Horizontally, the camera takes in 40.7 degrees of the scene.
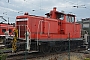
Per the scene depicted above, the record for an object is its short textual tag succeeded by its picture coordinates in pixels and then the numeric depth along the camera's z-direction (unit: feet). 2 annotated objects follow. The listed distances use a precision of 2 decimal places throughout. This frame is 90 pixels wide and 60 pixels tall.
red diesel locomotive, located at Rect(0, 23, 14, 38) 67.05
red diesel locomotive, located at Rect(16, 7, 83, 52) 29.65
